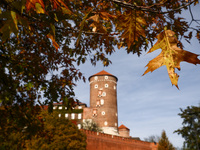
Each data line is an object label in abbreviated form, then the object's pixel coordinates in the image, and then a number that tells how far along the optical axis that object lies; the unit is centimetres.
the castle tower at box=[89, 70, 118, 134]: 5034
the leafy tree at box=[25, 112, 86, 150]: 1846
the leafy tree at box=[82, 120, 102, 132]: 4720
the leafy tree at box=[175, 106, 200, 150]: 3445
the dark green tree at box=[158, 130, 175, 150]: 3703
